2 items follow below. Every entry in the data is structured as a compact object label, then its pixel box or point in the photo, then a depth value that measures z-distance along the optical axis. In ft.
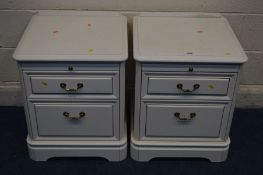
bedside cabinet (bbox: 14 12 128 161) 5.30
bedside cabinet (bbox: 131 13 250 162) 5.33
